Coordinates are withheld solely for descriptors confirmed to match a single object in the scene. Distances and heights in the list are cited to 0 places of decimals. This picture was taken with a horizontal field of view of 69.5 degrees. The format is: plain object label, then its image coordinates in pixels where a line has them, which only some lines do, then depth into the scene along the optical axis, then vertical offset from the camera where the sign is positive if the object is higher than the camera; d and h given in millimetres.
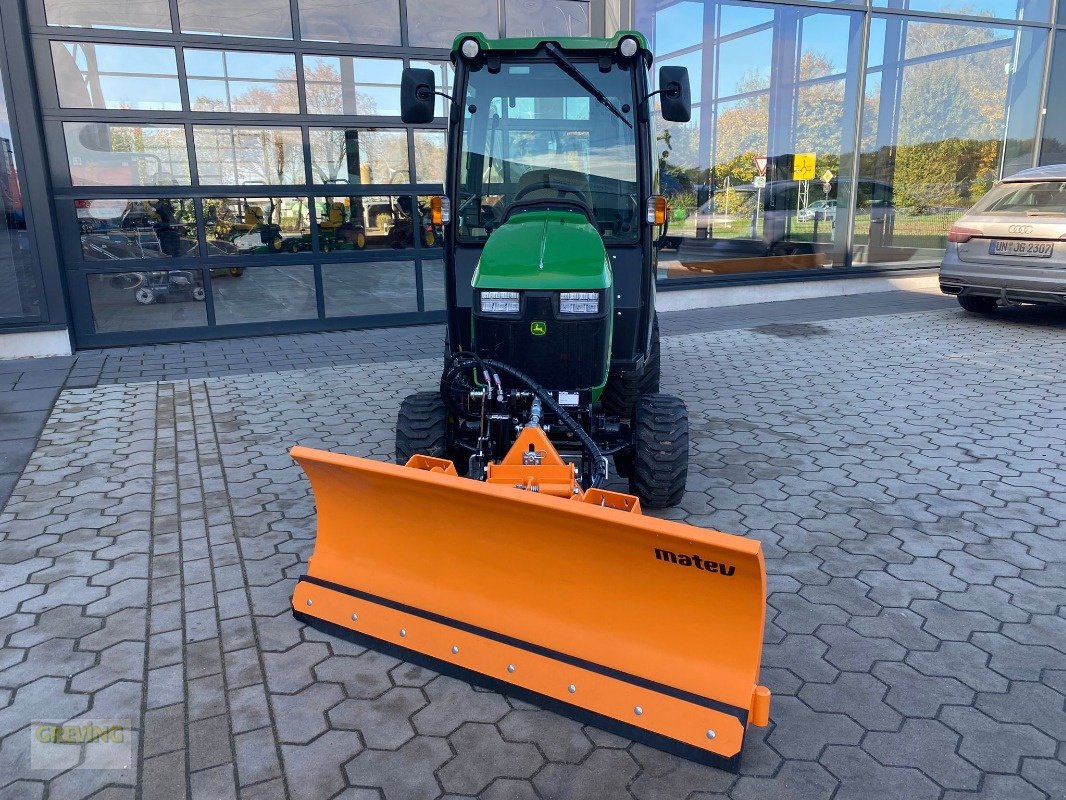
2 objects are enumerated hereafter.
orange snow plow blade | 2322 -1294
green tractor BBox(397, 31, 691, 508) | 3652 -222
